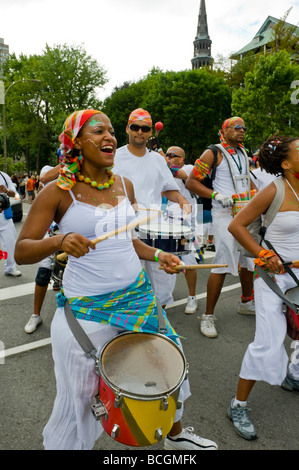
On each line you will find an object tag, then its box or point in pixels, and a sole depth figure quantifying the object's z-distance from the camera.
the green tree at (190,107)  34.66
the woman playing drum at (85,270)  1.84
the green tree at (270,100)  22.27
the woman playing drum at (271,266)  2.46
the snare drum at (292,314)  2.37
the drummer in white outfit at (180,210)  4.44
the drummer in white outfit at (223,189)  4.09
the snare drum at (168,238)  3.26
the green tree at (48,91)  37.00
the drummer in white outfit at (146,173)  3.64
